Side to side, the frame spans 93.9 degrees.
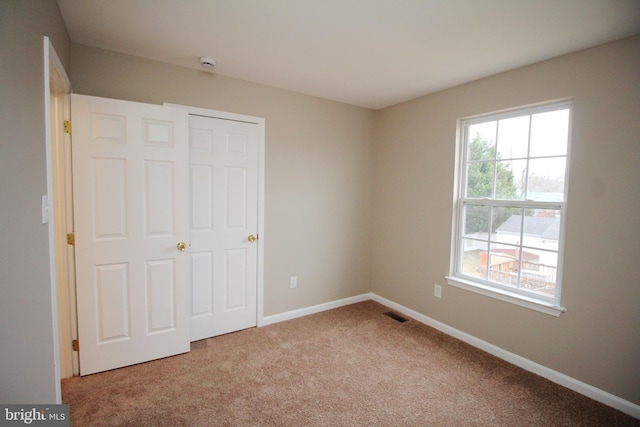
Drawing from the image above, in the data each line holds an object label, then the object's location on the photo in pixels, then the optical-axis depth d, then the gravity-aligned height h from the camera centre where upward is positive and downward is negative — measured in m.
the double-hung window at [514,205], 2.35 -0.03
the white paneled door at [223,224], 2.74 -0.28
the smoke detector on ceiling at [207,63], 2.42 +1.09
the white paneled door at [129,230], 2.19 -0.29
